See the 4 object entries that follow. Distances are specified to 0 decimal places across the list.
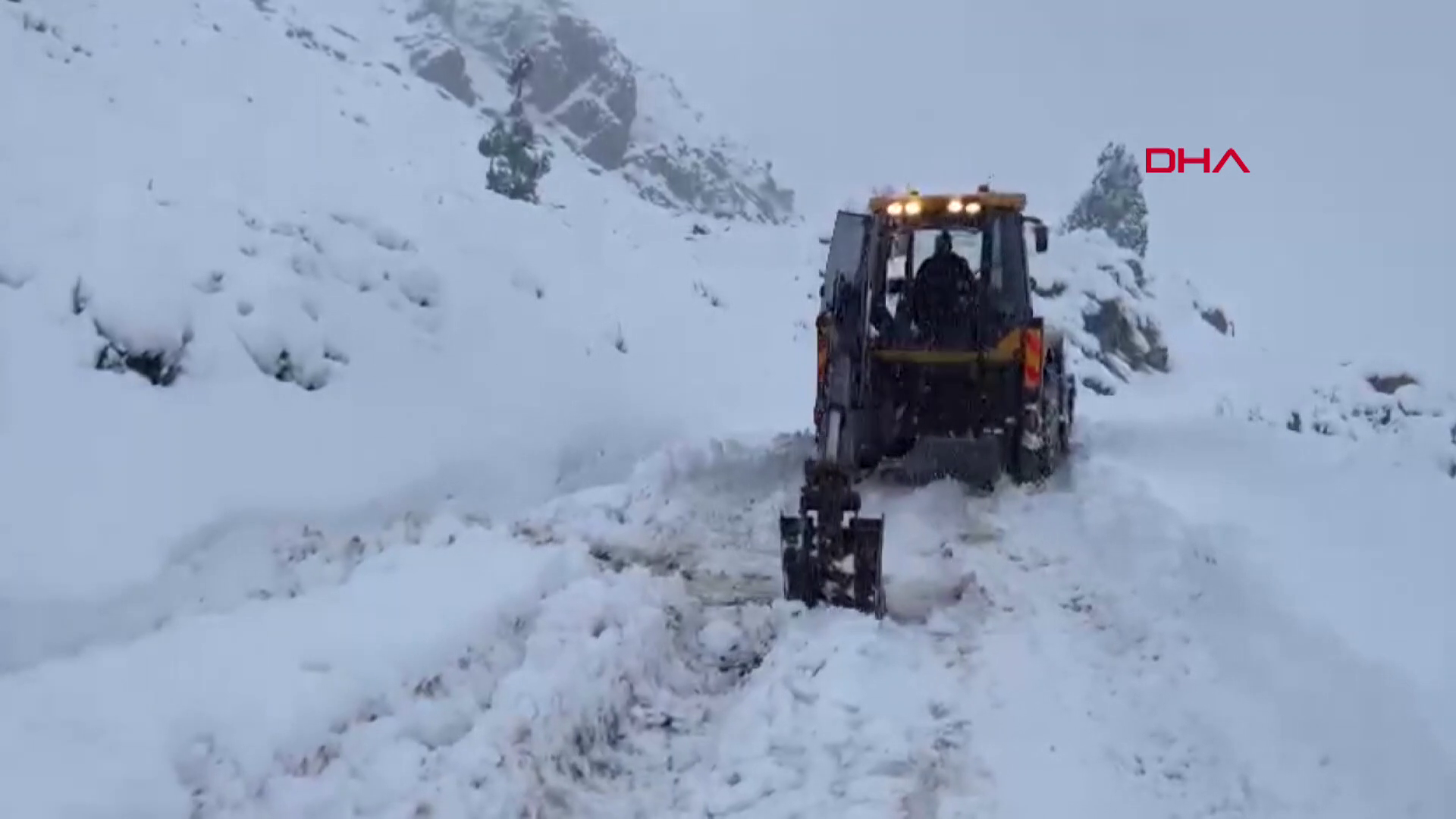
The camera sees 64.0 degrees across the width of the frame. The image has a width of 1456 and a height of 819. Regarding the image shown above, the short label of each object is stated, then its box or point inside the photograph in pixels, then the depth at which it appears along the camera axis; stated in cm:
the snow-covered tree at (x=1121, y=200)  2736
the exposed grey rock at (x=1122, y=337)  2212
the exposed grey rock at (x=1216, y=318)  2820
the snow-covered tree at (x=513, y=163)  1742
